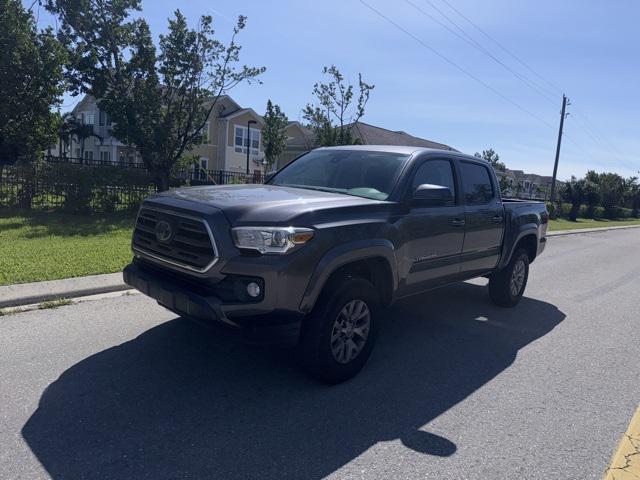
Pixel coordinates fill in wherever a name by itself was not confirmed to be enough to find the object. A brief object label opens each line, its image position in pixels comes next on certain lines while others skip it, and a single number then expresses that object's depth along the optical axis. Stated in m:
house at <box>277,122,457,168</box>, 38.44
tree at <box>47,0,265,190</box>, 16.44
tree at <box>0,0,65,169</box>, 13.88
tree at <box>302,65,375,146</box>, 26.25
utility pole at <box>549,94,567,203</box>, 38.03
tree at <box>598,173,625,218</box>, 54.31
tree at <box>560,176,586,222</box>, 44.50
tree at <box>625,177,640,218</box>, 59.80
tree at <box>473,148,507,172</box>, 65.19
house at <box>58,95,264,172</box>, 41.00
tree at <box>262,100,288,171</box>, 36.78
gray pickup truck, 3.57
